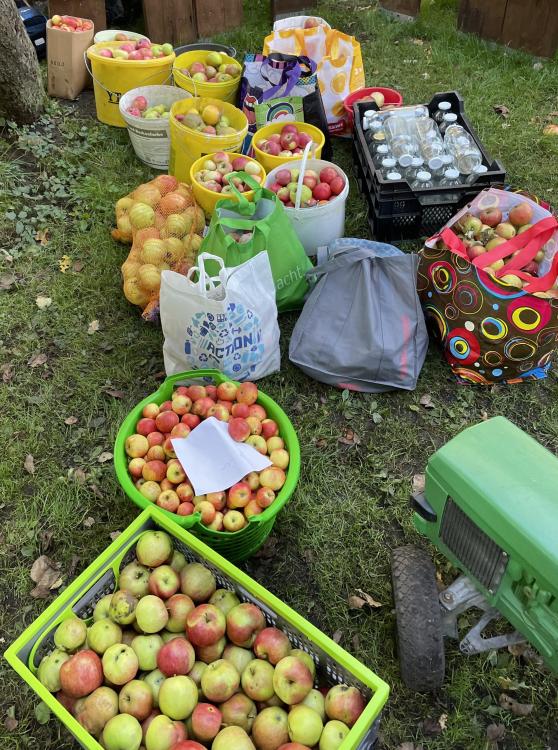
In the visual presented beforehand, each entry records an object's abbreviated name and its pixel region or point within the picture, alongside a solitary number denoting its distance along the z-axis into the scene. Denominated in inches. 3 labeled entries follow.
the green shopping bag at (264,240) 121.7
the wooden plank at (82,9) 214.4
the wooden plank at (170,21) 222.5
